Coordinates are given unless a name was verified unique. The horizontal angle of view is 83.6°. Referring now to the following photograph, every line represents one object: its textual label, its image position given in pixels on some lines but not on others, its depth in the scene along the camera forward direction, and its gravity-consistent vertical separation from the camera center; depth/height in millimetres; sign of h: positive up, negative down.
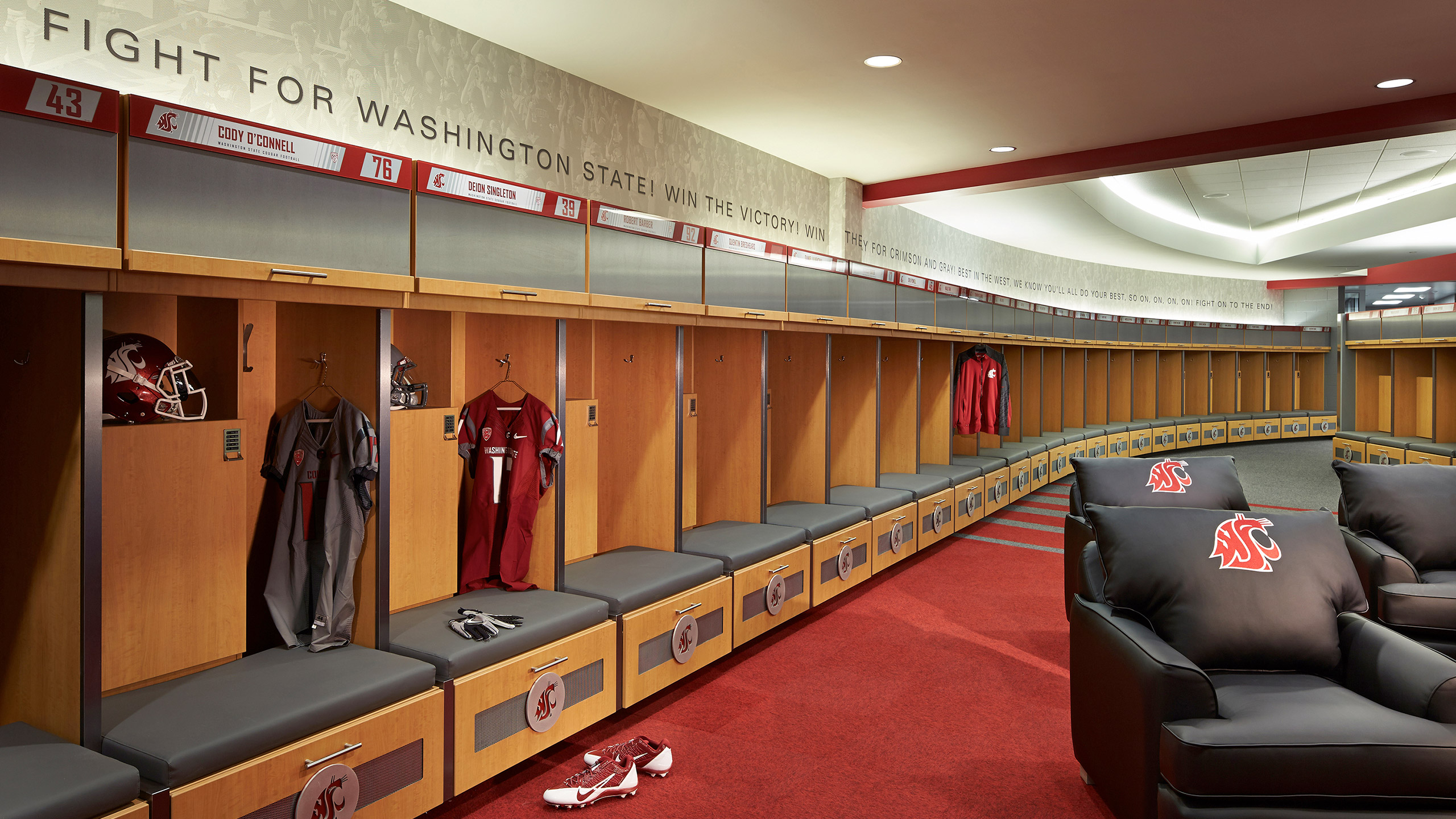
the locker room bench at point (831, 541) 4238 -765
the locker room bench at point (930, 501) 5496 -699
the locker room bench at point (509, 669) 2312 -838
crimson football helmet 2105 +33
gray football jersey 2381 -354
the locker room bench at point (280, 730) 1742 -777
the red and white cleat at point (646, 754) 2629 -1170
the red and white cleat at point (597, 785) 2412 -1176
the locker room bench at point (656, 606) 2951 -801
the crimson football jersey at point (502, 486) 3006 -333
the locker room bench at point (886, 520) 4855 -737
